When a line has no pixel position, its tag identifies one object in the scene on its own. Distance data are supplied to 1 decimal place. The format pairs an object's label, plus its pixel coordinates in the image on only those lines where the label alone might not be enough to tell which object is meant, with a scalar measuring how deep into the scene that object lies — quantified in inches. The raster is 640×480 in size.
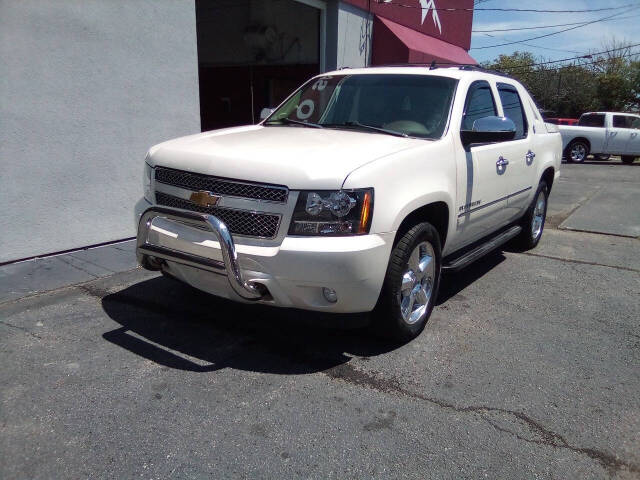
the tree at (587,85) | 1464.1
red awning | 436.1
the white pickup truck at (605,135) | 747.4
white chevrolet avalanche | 120.3
